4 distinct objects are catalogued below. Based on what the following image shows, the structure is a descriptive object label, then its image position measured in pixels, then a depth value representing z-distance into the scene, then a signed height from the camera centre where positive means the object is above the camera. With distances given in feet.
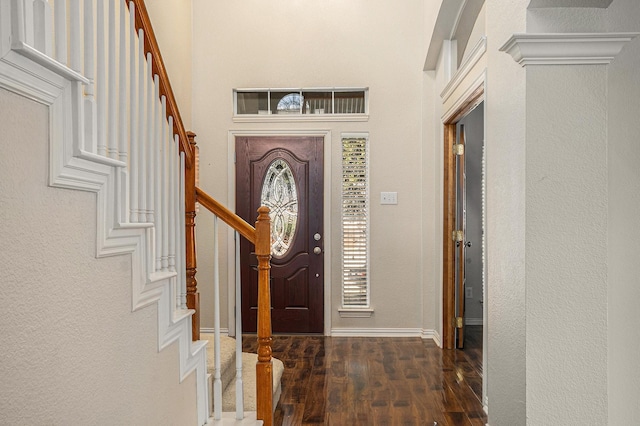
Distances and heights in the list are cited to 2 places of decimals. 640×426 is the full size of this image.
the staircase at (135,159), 3.72 +0.51
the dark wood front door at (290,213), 16.40 -0.13
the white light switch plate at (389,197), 16.26 +0.39
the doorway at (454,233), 14.62 -0.68
